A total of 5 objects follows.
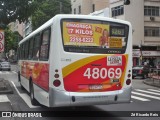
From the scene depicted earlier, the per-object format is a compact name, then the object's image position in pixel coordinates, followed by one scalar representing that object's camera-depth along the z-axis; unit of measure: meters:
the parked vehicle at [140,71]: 21.37
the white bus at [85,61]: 6.23
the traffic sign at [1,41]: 10.38
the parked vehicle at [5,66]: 33.11
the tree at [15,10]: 11.57
